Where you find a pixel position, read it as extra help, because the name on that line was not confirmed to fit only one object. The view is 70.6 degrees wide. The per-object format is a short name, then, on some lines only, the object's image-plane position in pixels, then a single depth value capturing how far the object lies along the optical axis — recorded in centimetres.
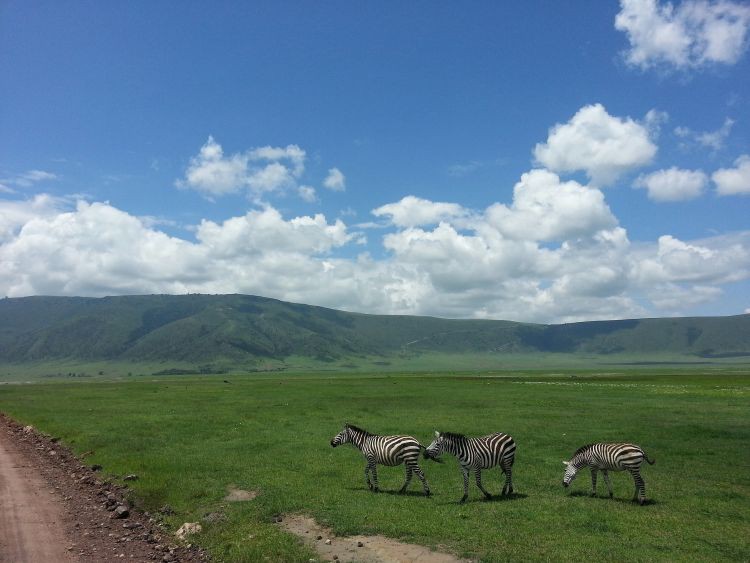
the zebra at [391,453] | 2200
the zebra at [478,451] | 2127
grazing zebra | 2055
